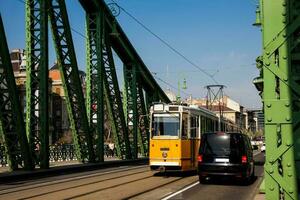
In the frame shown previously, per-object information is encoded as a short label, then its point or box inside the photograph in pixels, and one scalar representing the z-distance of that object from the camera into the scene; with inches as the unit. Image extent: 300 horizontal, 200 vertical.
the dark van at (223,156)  671.1
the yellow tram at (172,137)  810.2
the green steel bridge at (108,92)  114.2
